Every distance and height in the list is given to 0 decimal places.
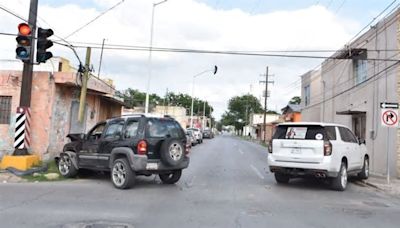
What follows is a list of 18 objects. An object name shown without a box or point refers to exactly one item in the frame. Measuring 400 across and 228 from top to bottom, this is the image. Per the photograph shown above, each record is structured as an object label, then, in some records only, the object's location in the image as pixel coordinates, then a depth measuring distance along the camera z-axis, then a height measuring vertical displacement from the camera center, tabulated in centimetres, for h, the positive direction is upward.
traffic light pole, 1480 +171
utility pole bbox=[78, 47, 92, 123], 1614 +171
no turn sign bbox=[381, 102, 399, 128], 1462 +105
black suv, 1162 -43
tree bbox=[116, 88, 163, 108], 8734 +937
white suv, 1229 -28
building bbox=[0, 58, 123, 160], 1677 +81
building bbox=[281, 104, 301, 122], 5014 +342
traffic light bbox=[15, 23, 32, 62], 1356 +266
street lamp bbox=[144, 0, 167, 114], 2428 +208
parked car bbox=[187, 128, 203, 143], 4296 +19
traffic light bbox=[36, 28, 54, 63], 1381 +264
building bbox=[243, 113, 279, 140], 10069 +402
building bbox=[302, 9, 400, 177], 1791 +294
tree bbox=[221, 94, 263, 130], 13662 +967
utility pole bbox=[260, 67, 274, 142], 6599 +814
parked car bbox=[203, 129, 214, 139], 7303 +52
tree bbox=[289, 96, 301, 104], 11662 +1155
